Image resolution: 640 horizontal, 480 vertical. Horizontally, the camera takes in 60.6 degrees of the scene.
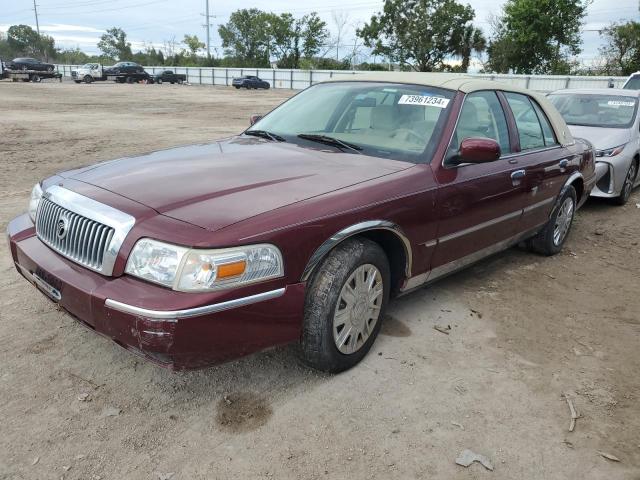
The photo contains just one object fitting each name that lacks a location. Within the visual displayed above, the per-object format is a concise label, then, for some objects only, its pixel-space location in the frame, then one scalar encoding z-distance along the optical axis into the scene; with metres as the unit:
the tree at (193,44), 94.38
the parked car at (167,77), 51.97
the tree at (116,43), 101.81
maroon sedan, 2.38
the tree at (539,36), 38.59
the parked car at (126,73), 48.78
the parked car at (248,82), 47.09
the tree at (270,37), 72.06
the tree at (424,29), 56.33
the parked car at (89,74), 47.84
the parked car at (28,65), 45.16
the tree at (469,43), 56.59
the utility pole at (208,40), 72.00
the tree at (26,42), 100.12
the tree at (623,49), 35.44
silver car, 7.09
